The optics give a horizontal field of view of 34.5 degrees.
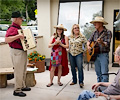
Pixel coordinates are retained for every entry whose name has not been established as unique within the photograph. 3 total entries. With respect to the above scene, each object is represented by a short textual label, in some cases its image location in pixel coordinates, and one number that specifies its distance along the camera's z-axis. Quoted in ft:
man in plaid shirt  12.88
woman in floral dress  15.37
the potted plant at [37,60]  20.38
